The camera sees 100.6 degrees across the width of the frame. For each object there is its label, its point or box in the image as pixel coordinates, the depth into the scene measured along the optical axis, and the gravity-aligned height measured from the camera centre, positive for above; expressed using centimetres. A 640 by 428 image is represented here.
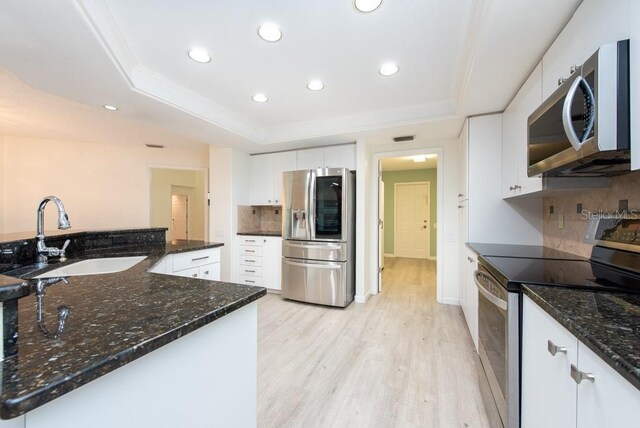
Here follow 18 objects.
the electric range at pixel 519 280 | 120 -29
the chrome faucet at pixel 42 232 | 157 -12
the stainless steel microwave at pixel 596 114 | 90 +37
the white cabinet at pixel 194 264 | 217 -45
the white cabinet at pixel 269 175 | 400 +61
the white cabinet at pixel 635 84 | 87 +43
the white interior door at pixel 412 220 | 673 -15
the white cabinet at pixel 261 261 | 388 -70
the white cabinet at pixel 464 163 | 258 +53
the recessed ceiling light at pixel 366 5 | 148 +119
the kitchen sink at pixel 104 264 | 184 -37
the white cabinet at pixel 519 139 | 172 +60
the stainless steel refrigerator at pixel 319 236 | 332 -29
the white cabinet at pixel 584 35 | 97 +79
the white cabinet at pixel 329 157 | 357 +79
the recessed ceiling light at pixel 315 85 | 239 +119
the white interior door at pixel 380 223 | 396 -13
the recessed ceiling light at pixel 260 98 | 267 +119
